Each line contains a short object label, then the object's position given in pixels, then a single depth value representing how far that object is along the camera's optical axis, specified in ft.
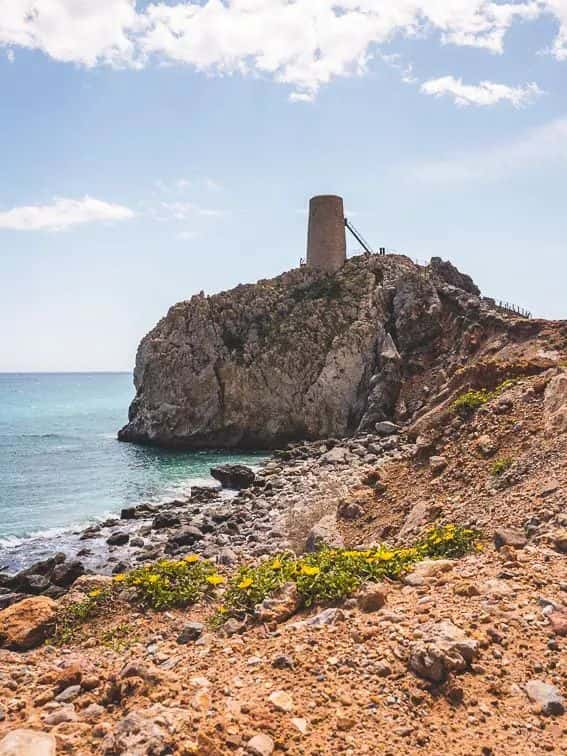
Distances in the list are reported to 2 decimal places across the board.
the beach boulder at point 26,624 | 26.25
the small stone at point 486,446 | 42.04
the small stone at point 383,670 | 16.81
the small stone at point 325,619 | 20.44
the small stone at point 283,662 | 17.81
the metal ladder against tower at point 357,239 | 205.16
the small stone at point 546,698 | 15.06
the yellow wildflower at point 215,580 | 27.73
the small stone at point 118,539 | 73.00
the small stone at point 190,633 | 22.75
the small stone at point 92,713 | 16.14
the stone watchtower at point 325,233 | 194.59
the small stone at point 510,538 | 25.38
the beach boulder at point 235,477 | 103.28
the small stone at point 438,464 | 45.24
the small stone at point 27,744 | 14.06
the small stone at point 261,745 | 13.83
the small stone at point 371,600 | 21.12
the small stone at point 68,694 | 17.63
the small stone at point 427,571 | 23.32
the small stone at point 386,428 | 120.57
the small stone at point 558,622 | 18.08
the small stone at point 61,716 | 16.15
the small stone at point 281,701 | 15.55
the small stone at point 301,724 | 14.67
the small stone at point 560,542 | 23.84
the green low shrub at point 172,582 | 27.12
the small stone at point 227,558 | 49.79
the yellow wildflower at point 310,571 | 24.34
